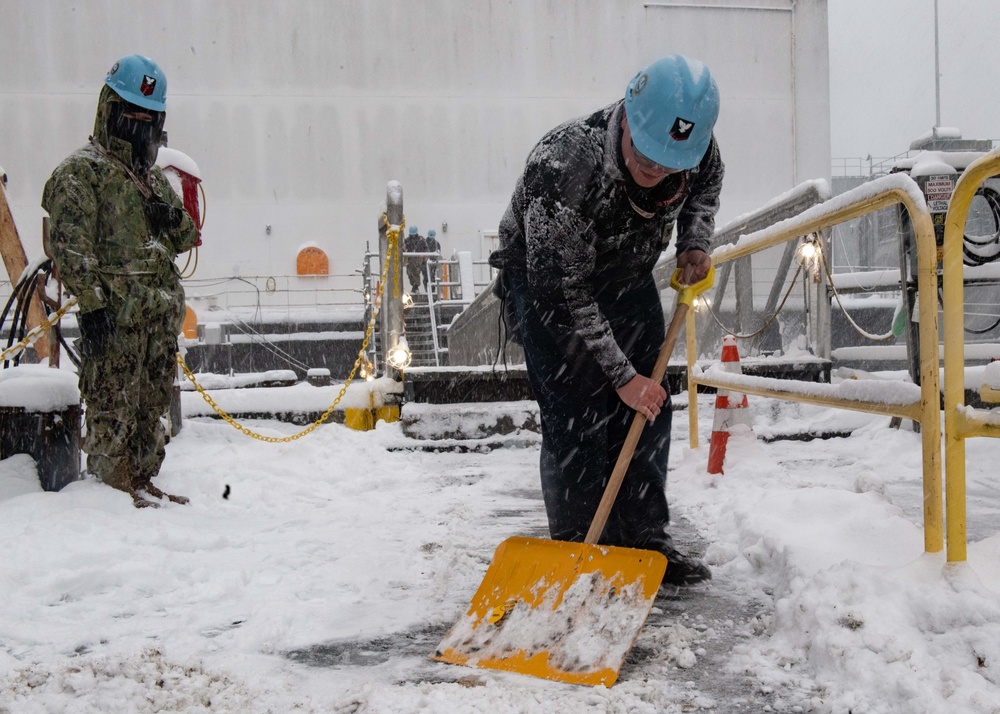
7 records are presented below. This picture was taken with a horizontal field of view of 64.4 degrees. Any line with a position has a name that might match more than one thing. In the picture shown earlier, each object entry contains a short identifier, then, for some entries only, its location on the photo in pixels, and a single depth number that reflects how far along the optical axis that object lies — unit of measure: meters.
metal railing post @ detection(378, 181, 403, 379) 6.55
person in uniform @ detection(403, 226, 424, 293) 14.10
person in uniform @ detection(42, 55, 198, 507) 3.79
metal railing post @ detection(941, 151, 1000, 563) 1.99
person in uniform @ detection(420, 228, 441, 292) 16.81
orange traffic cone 4.17
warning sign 5.01
